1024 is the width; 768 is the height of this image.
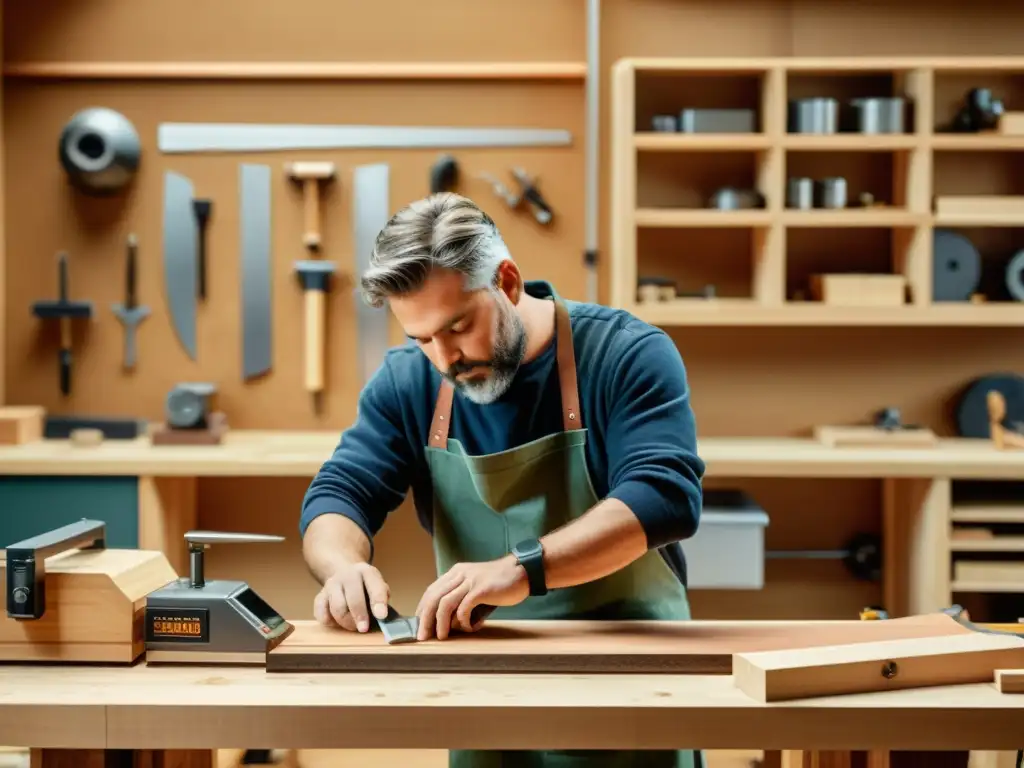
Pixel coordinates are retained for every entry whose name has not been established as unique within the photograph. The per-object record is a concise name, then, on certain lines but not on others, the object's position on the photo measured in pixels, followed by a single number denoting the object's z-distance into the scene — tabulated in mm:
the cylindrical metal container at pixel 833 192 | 3660
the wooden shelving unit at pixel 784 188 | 3629
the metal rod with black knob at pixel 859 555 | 3980
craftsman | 1718
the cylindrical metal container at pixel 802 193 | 3670
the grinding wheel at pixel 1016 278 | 3756
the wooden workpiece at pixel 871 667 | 1410
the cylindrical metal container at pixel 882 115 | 3643
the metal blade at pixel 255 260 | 4008
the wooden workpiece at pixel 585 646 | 1547
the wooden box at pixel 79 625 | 1578
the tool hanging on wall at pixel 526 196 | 3922
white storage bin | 3418
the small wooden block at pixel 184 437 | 3656
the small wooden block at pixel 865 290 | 3688
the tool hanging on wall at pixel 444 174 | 3918
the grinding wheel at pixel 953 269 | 3771
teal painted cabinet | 3424
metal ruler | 3965
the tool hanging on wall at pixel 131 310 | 4012
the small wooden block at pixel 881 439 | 3637
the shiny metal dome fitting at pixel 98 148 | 3893
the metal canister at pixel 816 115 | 3660
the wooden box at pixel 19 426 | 3658
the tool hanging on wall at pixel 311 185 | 3914
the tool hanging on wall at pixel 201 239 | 3994
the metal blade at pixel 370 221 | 3990
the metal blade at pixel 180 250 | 4008
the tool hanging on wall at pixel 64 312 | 3943
